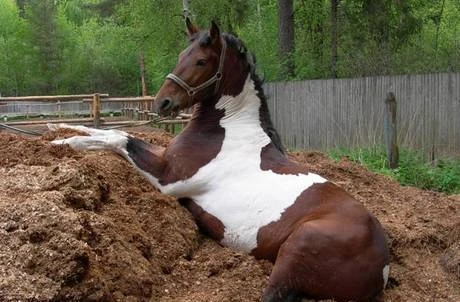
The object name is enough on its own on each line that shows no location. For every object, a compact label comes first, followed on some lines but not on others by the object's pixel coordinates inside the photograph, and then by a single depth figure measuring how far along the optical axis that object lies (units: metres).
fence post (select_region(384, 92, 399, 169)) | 10.68
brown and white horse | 3.76
